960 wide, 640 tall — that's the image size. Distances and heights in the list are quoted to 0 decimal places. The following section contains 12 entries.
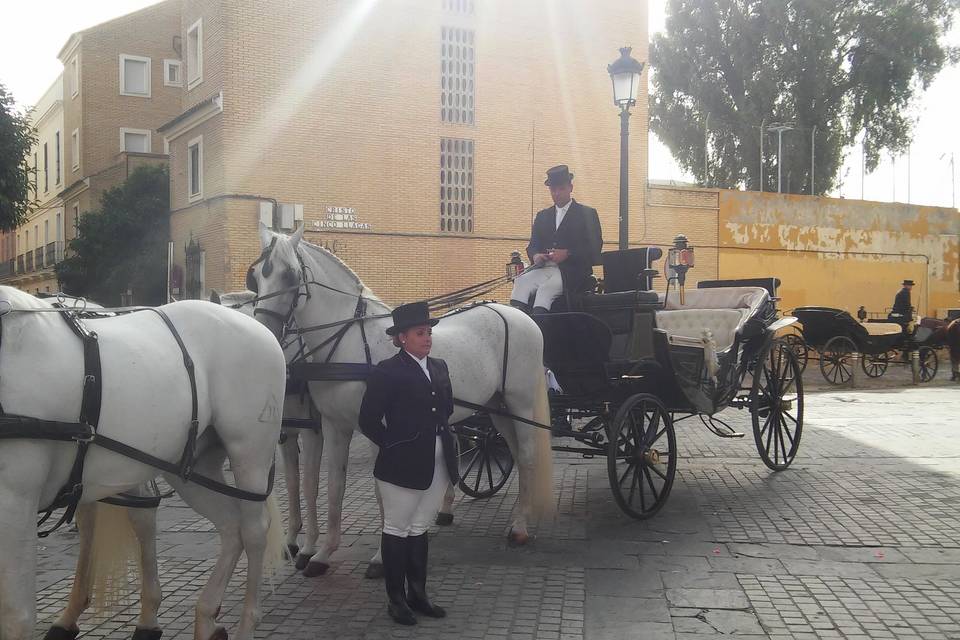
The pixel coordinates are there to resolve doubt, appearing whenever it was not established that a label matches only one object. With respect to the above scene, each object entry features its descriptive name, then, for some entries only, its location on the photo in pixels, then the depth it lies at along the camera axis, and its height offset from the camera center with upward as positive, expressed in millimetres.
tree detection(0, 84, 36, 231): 18906 +2946
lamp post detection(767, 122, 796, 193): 32128 +6312
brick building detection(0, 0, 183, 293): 38031 +8777
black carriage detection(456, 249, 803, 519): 6832 -733
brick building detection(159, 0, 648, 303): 22359 +4638
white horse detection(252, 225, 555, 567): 5422 -380
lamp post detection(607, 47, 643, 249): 11164 +2716
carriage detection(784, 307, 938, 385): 17953 -893
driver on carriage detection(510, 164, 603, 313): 7090 +333
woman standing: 4547 -828
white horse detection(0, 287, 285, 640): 3172 -532
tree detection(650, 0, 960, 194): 32781 +8805
